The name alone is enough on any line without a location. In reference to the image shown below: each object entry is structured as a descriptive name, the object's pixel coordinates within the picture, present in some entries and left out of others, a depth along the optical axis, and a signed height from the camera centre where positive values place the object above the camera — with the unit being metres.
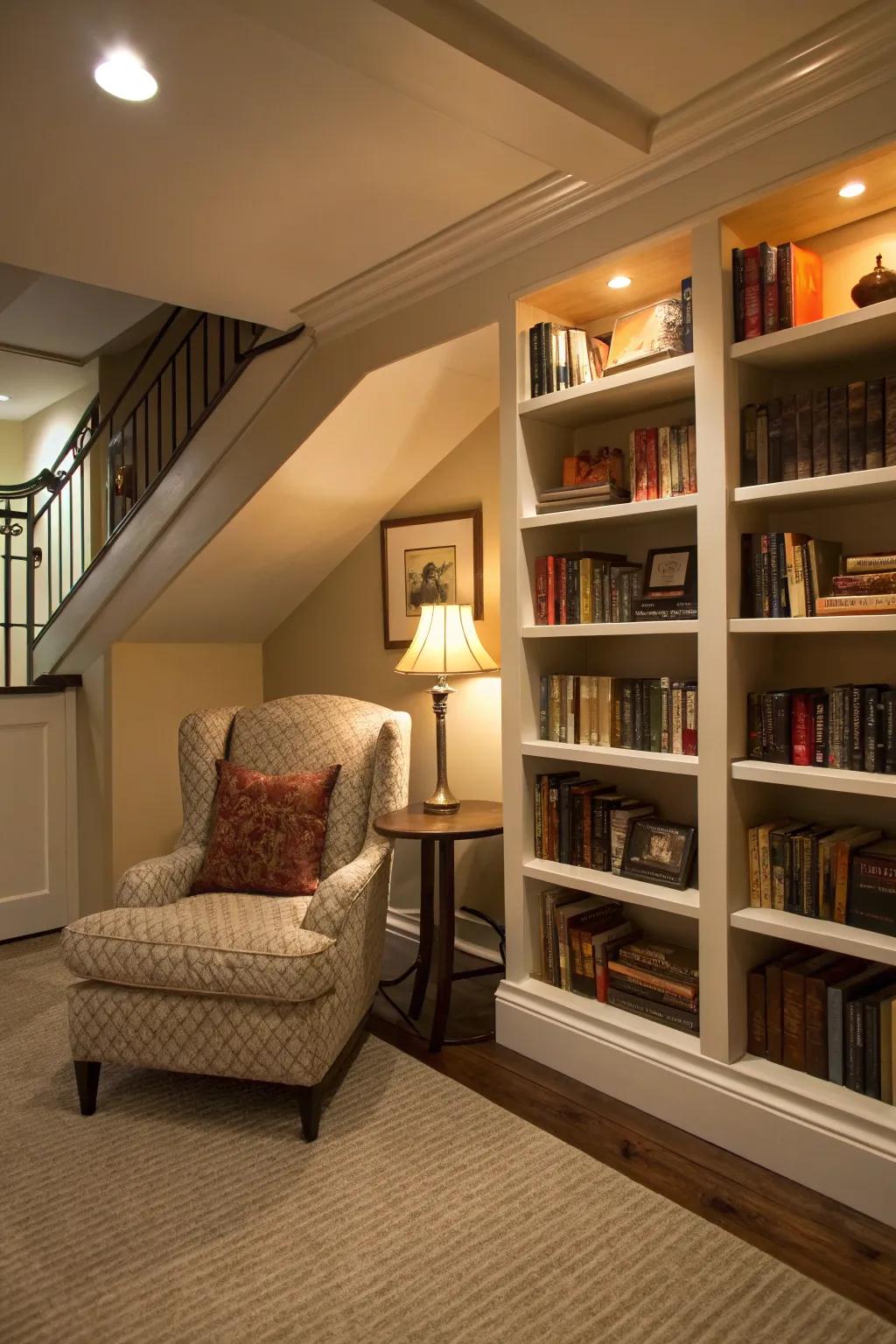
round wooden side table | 2.65 -0.52
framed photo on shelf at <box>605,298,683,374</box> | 2.37 +0.88
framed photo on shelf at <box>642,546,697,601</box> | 2.37 +0.24
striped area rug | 1.64 -1.20
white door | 3.89 -0.65
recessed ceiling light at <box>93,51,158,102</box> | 1.83 +1.24
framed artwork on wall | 3.38 +0.38
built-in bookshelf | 2.00 +0.00
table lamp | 2.94 +0.03
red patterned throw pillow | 2.78 -0.54
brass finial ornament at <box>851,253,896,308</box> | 2.01 +0.84
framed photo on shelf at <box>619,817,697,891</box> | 2.38 -0.52
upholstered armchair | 2.24 -0.81
